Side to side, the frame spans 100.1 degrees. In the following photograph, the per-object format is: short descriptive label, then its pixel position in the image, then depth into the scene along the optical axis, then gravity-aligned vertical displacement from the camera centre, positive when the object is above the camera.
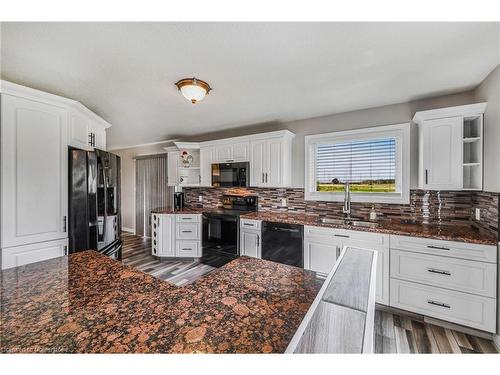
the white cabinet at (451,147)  2.09 +0.40
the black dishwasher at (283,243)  2.66 -0.76
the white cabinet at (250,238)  2.97 -0.76
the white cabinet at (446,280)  1.78 -0.87
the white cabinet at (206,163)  3.91 +0.43
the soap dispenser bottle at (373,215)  2.72 -0.38
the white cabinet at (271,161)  3.23 +0.39
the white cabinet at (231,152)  3.51 +0.59
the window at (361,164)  2.65 +0.30
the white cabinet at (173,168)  4.32 +0.37
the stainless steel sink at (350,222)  2.45 -0.46
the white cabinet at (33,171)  1.91 +0.15
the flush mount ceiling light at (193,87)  1.97 +0.93
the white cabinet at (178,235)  3.66 -0.87
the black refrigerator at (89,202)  2.22 -0.18
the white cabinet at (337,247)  2.20 -0.71
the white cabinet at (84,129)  2.37 +0.71
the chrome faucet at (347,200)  2.80 -0.20
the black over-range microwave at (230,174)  3.48 +0.20
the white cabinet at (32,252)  1.91 -0.65
